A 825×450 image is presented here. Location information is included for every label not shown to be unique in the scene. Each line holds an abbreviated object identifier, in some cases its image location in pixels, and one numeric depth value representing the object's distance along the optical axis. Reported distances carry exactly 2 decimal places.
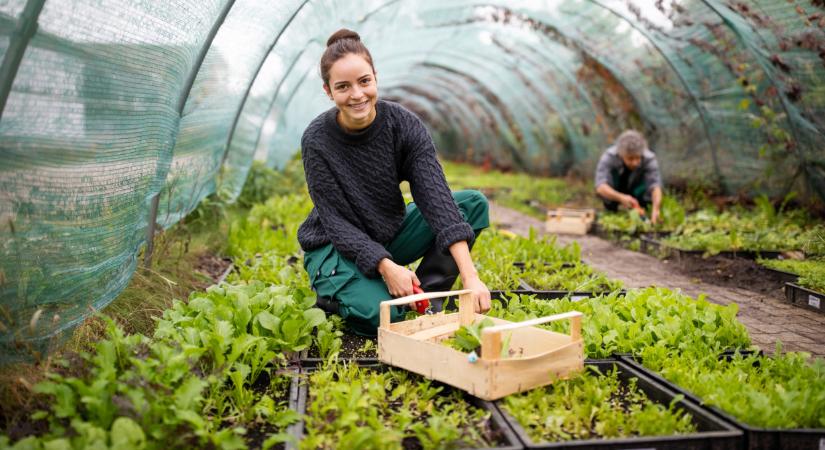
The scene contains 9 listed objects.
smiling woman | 3.04
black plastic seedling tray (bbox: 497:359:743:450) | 2.08
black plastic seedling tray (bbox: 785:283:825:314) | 4.18
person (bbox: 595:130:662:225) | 7.21
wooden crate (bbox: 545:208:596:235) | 7.56
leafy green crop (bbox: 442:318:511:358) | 2.53
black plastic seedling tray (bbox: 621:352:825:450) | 2.14
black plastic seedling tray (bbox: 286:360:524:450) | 2.12
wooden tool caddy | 2.37
